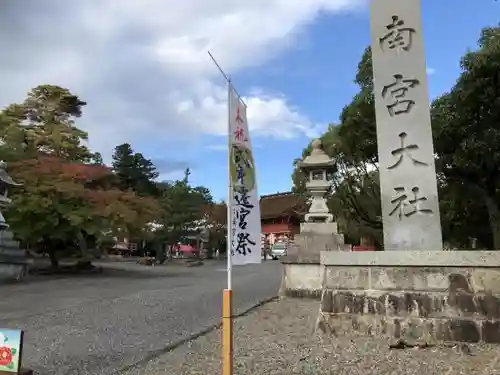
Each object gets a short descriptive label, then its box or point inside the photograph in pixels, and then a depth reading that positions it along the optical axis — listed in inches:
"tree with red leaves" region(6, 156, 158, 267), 705.0
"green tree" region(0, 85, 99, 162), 984.9
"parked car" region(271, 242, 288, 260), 1507.6
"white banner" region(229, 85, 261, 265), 175.0
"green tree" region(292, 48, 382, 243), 593.3
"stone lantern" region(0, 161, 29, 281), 651.7
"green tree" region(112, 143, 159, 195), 1698.2
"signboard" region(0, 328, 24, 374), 166.9
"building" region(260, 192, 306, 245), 1904.4
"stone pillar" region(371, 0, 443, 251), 282.0
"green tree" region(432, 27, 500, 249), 473.1
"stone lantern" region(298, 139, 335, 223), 449.4
